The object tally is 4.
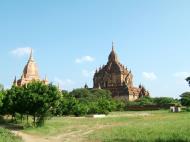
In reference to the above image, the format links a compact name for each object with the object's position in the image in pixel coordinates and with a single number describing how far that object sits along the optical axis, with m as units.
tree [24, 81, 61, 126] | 25.33
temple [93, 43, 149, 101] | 71.03
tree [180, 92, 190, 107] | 57.03
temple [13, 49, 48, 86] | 63.46
